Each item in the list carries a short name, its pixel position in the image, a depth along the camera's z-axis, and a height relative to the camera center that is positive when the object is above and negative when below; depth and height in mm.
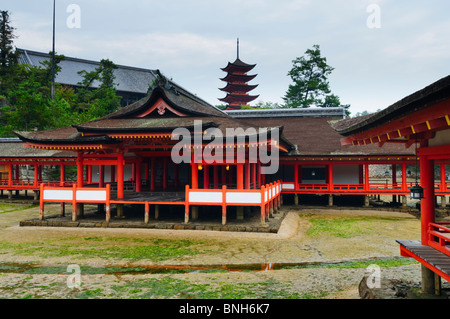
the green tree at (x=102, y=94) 43353 +11089
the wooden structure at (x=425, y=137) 4812 +737
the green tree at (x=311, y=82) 53594 +14704
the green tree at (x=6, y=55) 42309 +15411
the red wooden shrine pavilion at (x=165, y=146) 15925 +1444
